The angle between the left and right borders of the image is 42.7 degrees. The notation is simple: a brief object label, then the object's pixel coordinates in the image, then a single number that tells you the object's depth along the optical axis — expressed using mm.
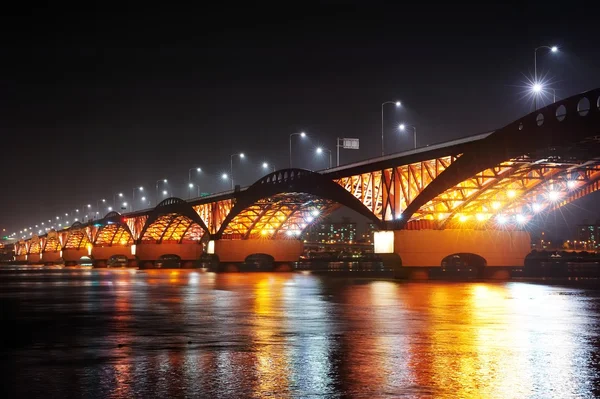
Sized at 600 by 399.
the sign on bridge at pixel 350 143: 83838
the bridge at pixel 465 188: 52281
